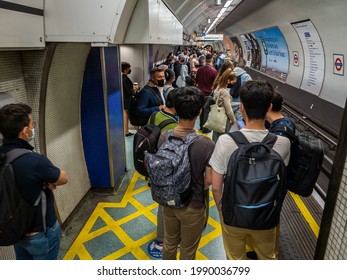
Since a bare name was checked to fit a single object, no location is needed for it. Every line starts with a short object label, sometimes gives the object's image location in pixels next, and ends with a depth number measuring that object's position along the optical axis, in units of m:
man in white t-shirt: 1.73
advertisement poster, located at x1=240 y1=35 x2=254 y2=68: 16.10
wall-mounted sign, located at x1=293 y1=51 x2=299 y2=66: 8.49
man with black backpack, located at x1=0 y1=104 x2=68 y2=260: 1.67
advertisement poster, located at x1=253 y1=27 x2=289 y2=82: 9.72
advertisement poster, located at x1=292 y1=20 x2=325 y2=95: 6.64
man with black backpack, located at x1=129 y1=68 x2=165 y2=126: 3.85
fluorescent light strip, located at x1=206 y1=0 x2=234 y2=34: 9.36
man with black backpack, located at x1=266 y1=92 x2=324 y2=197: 1.95
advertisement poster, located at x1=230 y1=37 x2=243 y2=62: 20.08
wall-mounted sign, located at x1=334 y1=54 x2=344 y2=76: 5.71
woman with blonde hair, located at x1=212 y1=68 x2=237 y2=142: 3.90
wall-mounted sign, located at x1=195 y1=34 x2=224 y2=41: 18.58
